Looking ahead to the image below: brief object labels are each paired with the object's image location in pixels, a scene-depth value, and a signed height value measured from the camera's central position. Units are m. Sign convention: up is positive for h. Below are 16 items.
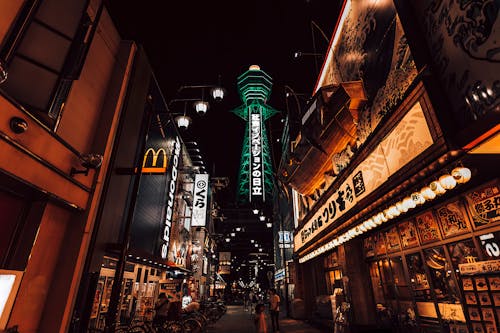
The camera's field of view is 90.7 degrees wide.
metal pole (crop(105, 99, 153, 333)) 6.77 +0.28
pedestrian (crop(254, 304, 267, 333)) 9.08 -1.34
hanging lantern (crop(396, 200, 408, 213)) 5.79 +1.58
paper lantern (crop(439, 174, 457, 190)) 4.27 +1.55
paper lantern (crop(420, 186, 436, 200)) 4.81 +1.55
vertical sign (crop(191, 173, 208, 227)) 21.53 +6.13
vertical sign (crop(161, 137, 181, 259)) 15.74 +4.63
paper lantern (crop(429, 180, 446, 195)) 4.51 +1.55
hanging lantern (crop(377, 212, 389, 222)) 6.86 +1.59
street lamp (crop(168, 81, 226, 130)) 13.38 +8.93
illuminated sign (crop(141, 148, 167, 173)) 11.52 +5.37
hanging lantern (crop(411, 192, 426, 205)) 5.13 +1.56
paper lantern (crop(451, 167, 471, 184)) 4.13 +1.61
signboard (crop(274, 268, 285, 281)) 30.29 +0.65
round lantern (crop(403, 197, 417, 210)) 5.45 +1.57
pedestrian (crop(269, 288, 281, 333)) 13.34 -1.33
